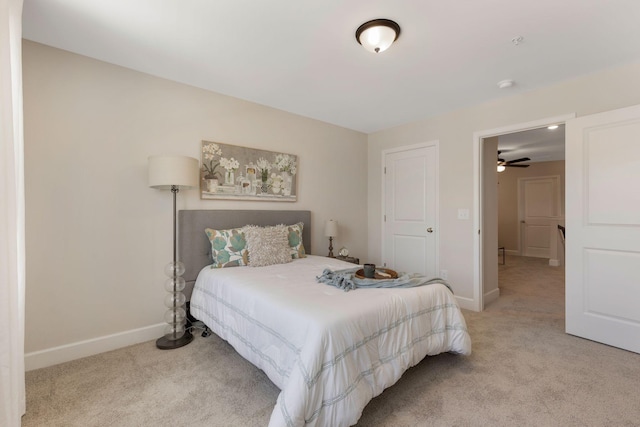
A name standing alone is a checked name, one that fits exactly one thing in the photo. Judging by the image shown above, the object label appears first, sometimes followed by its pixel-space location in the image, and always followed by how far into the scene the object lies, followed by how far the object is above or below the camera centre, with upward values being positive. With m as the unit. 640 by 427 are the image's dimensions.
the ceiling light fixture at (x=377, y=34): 1.91 +1.21
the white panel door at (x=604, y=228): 2.40 -0.13
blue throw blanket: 2.05 -0.50
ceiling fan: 5.57 +0.99
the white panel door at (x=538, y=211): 6.81 +0.04
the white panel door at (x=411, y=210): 3.84 +0.04
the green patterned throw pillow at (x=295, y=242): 3.20 -0.32
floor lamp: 2.41 -0.46
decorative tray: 2.24 -0.49
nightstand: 3.86 -0.62
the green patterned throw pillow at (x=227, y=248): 2.72 -0.34
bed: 1.39 -0.72
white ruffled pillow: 2.78 -0.32
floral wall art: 3.01 +0.45
